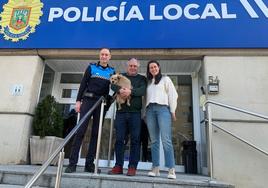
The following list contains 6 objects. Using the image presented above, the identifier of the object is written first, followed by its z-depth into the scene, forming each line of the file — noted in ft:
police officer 10.30
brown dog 10.20
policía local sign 14.55
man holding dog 9.93
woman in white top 9.74
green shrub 14.85
